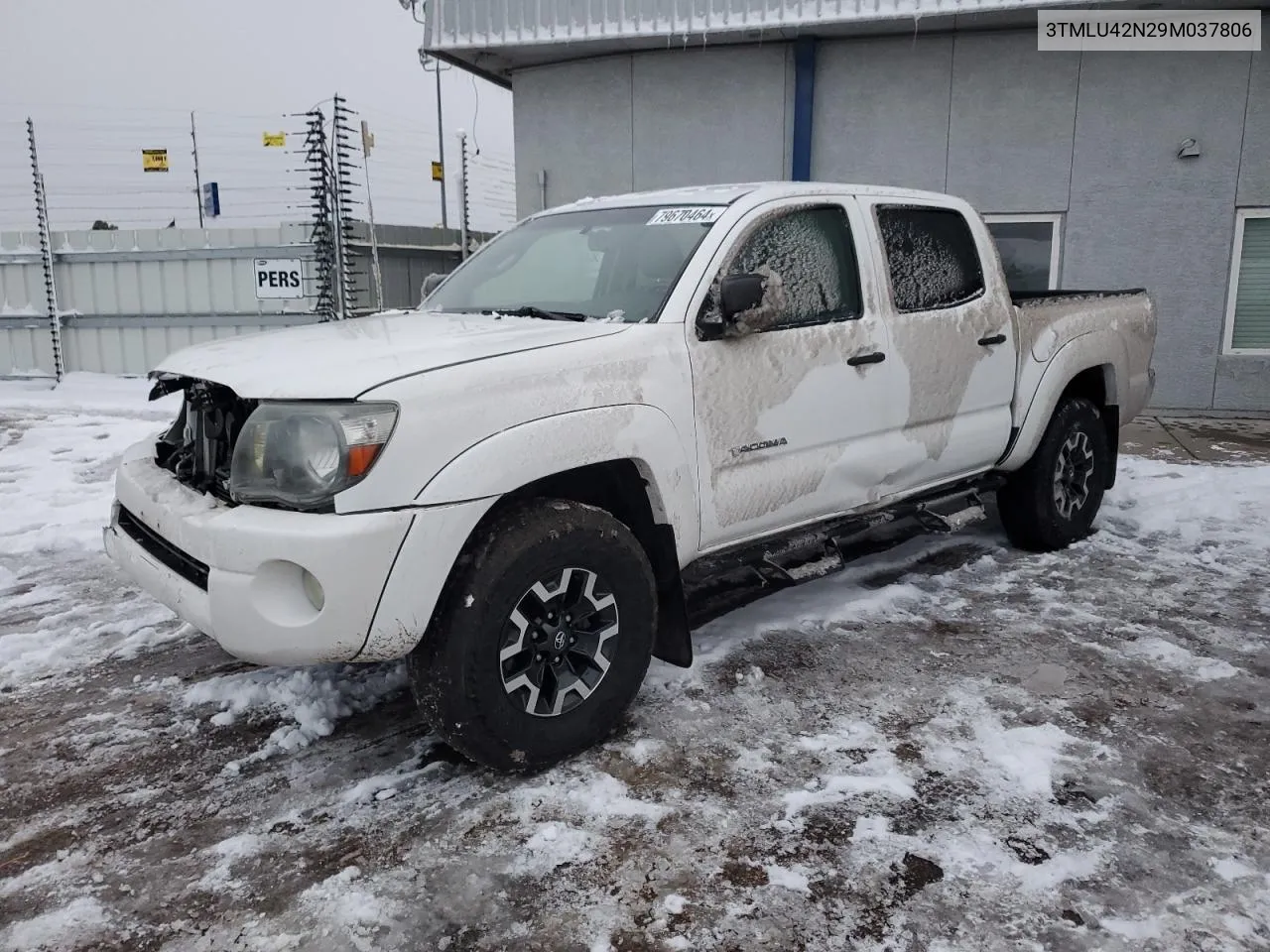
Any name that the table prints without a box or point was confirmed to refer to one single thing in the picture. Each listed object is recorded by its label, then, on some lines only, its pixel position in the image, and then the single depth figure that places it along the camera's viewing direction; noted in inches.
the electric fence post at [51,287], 478.6
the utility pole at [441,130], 437.1
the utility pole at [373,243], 421.1
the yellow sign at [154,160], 593.3
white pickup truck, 105.3
